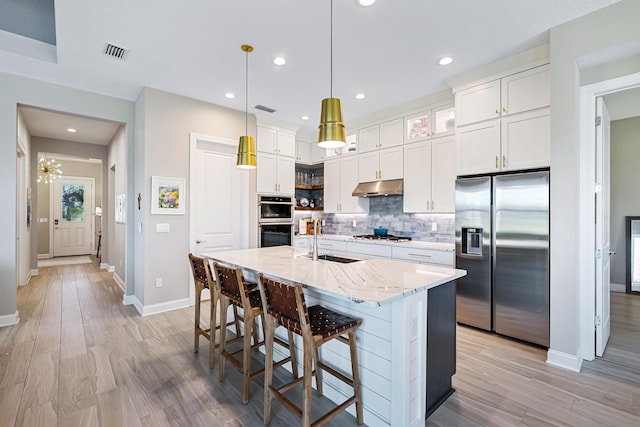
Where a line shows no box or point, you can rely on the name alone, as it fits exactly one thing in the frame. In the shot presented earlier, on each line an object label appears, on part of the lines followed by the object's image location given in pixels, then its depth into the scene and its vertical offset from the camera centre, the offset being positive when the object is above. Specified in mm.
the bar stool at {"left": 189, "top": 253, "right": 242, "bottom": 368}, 2551 -711
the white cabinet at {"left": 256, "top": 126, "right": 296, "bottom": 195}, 4980 +916
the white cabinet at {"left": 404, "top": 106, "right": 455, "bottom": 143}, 3982 +1255
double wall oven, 4984 -123
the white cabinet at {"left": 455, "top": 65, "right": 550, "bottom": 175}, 2951 +965
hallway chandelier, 7363 +1090
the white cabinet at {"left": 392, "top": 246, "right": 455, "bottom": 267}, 3635 -535
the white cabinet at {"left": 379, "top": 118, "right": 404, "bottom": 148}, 4516 +1243
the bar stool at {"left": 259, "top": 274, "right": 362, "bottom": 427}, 1606 -668
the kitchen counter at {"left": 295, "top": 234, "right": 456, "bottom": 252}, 3727 -409
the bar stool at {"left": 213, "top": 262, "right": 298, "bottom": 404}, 2086 -689
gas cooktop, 4519 -372
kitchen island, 1667 -718
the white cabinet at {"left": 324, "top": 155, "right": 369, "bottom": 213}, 5176 +504
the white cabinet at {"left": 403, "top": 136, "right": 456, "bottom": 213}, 3934 +526
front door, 8414 -83
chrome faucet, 2639 -346
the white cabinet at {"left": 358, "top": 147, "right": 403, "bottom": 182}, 4535 +782
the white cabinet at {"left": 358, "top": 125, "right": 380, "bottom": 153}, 4832 +1244
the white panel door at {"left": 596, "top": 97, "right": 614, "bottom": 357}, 2686 -112
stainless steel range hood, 4466 +400
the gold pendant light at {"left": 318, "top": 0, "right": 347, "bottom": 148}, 2018 +612
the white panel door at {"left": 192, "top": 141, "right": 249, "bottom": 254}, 4434 +221
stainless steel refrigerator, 2875 -406
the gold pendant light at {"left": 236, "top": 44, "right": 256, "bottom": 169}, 2992 +611
